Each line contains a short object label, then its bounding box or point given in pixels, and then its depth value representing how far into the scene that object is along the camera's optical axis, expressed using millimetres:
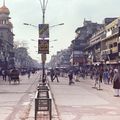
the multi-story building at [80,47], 104621
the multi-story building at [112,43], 56805
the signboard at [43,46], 16553
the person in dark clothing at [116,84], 20622
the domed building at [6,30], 109185
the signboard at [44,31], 17299
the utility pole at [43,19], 22402
